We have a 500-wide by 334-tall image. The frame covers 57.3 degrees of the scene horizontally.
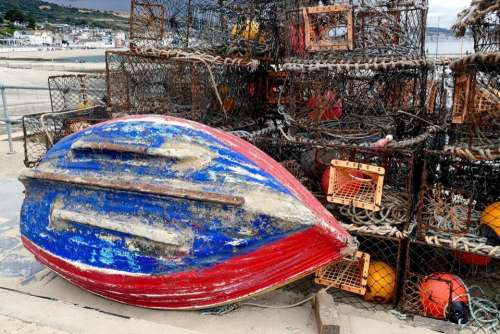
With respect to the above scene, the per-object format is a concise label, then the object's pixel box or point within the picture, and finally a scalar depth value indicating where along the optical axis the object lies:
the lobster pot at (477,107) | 3.49
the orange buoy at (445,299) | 3.88
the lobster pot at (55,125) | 6.13
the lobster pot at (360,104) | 4.61
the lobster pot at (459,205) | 3.90
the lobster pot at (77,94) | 8.64
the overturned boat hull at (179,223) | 3.38
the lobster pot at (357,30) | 4.51
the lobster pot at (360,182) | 4.02
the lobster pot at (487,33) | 3.79
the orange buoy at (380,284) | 4.23
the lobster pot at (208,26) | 5.80
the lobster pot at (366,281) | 4.11
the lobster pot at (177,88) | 5.26
